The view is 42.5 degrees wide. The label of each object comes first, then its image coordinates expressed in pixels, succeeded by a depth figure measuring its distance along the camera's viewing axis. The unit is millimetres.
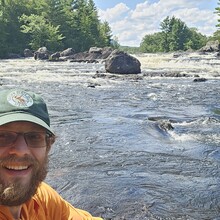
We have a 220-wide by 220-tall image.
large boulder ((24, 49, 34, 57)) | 39314
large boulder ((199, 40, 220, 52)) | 37366
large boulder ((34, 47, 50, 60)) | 32633
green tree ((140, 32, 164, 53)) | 83658
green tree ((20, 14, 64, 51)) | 45459
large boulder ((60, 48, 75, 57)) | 36263
